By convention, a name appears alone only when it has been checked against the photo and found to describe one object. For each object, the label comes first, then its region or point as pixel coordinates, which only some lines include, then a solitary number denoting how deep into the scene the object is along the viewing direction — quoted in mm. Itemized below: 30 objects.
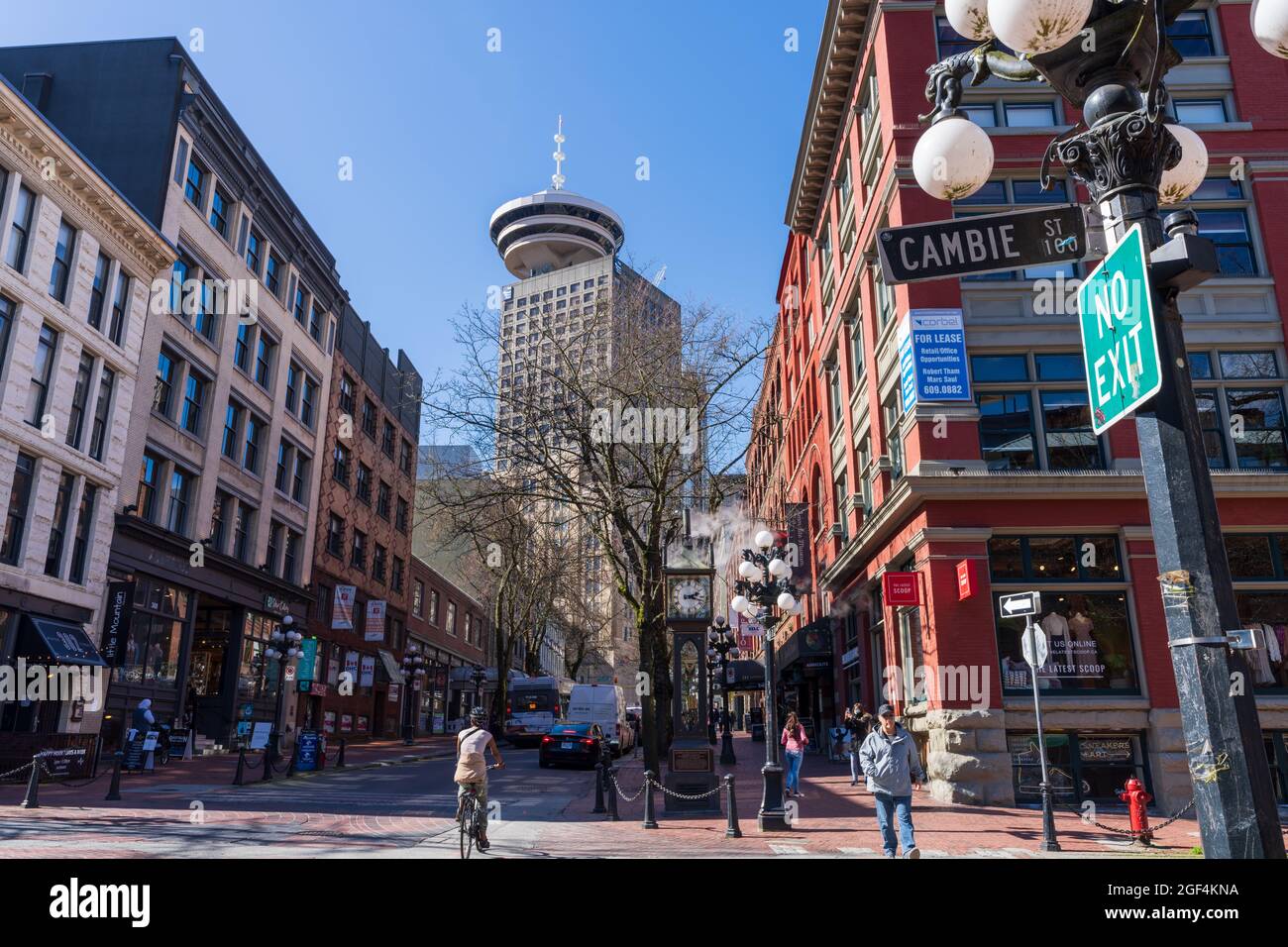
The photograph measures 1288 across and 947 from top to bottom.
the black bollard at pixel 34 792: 14492
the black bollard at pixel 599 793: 16062
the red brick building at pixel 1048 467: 17969
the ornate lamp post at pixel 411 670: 41625
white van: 42062
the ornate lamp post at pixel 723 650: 31344
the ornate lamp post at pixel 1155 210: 3236
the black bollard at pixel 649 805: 14422
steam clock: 16922
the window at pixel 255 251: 34656
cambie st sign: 4656
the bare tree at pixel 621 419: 22297
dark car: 29062
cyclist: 11297
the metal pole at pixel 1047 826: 11828
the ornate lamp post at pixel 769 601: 14219
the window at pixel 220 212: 31625
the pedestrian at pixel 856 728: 21372
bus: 43469
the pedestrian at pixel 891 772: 10156
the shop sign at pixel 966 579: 17888
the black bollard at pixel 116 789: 16094
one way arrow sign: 13320
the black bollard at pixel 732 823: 13258
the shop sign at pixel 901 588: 19516
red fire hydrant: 12477
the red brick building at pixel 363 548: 40062
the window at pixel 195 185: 29797
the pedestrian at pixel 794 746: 18438
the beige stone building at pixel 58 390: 21250
